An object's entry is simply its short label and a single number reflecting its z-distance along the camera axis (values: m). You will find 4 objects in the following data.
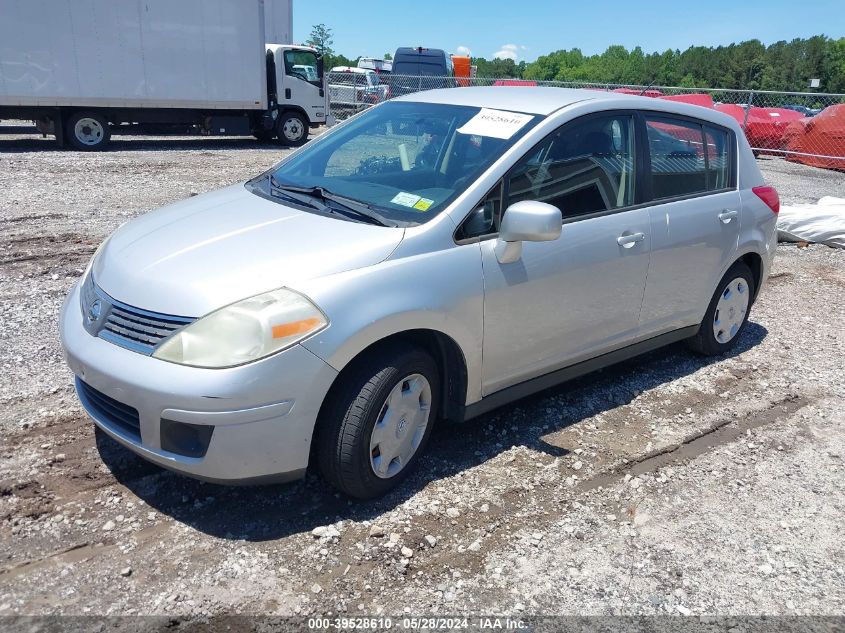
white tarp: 9.00
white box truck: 14.25
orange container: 30.05
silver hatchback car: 2.76
